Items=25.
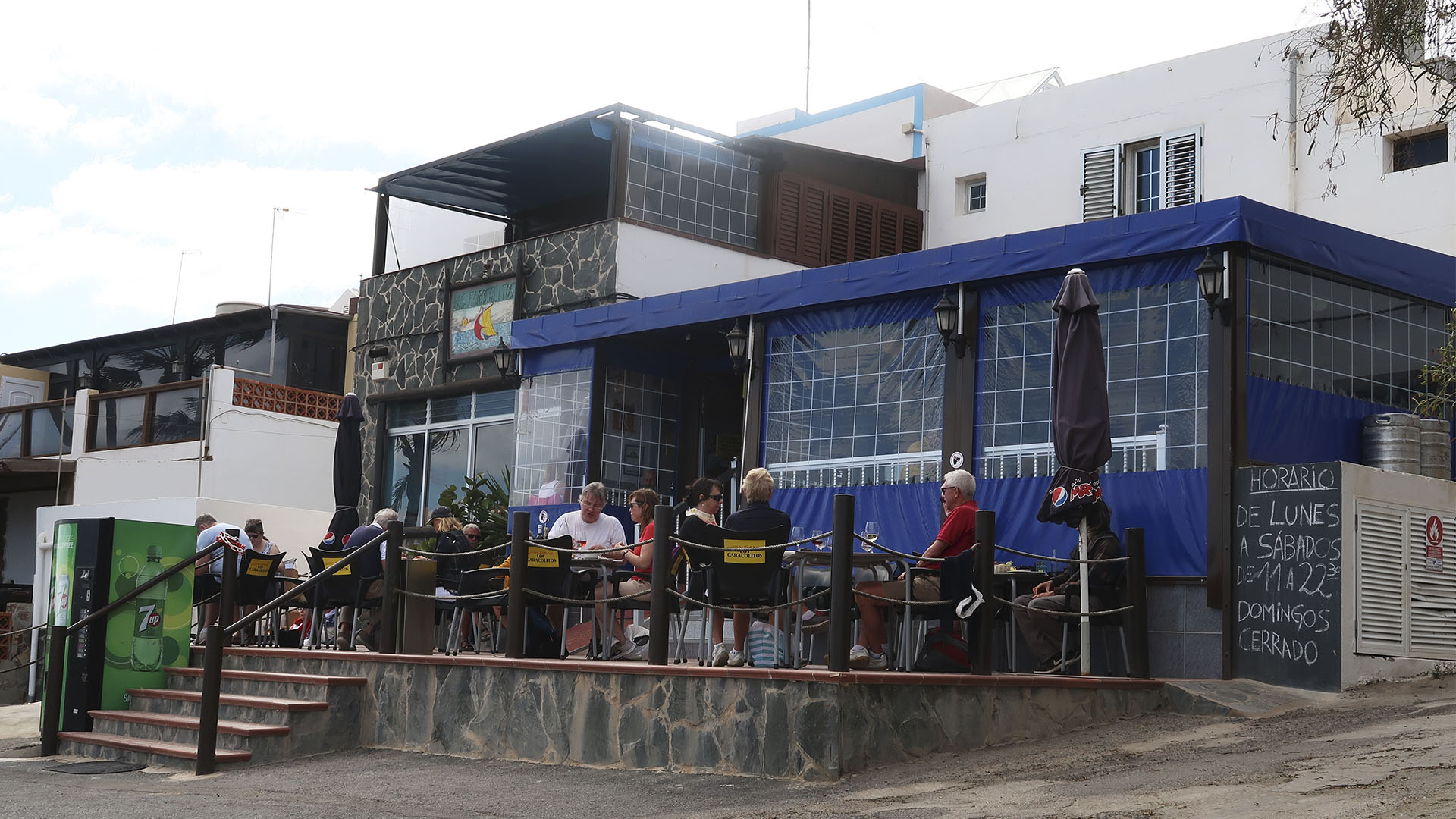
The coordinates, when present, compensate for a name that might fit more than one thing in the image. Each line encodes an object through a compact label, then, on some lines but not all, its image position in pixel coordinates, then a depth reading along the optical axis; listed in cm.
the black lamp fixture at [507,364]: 1636
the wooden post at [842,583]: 822
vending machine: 1198
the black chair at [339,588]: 1218
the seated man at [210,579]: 1364
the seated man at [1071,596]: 1004
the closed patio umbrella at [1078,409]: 991
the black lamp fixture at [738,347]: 1359
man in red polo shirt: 906
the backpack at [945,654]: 928
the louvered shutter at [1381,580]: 971
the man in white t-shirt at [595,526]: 1139
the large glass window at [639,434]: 1576
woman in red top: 1043
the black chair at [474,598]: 1083
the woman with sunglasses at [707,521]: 902
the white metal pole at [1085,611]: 978
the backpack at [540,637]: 1070
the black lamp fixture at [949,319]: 1184
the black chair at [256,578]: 1332
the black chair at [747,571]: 880
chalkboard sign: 957
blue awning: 1041
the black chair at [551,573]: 1036
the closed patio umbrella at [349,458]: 1571
